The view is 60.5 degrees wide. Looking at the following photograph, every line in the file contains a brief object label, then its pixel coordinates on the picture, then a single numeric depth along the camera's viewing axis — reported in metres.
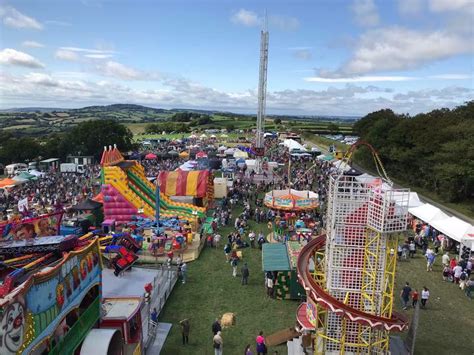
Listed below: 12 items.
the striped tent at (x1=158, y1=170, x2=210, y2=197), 23.97
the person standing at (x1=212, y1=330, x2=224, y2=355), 9.84
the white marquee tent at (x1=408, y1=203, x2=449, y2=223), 19.53
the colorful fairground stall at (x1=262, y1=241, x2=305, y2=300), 13.16
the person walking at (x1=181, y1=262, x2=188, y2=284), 14.50
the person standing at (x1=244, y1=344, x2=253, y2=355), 9.51
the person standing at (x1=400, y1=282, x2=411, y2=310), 12.74
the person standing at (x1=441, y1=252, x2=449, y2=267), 15.91
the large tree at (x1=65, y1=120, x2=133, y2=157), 48.06
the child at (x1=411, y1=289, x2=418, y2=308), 12.93
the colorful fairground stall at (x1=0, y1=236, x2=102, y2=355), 5.75
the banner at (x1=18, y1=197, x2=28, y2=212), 19.48
